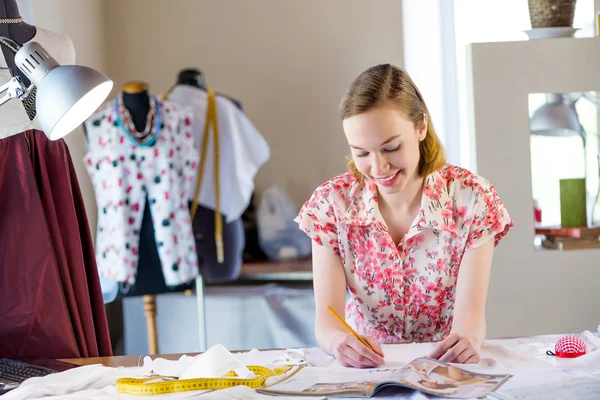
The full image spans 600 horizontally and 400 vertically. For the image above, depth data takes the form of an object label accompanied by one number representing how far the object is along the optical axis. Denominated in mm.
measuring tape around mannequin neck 3662
